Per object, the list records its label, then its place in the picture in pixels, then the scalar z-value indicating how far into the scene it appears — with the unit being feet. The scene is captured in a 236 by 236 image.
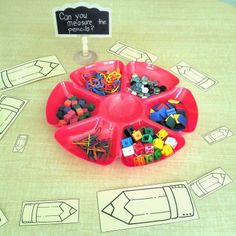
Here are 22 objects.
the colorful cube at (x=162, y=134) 2.31
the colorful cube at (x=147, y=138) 2.28
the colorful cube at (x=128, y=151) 2.24
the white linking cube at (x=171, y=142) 2.28
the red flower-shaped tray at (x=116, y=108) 2.35
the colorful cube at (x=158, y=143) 2.26
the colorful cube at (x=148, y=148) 2.23
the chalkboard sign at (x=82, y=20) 2.70
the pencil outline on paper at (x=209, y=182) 2.12
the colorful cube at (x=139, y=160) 2.23
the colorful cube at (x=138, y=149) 2.26
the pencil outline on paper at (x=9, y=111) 2.49
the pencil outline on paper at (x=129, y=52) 3.08
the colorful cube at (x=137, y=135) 2.29
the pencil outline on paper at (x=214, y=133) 2.41
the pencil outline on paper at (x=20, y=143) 2.35
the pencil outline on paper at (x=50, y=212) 1.97
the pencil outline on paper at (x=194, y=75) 2.83
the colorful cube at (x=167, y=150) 2.26
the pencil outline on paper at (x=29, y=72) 2.82
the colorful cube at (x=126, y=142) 2.27
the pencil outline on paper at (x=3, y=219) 1.96
